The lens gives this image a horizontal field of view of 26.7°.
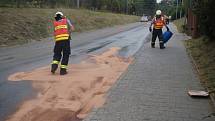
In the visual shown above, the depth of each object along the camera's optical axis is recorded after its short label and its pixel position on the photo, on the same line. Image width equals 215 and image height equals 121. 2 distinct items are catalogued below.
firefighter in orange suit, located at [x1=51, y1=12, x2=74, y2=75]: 13.02
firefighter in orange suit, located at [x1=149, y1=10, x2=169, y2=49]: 21.45
